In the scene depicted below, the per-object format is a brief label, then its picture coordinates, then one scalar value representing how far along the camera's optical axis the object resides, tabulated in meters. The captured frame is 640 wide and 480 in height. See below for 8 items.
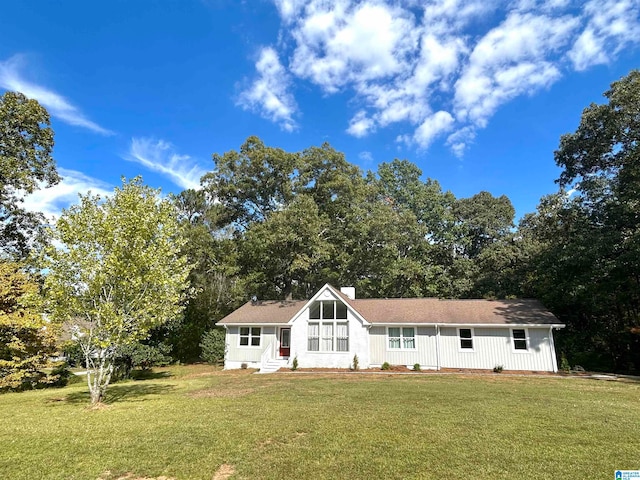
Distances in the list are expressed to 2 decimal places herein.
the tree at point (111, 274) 11.27
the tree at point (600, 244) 21.52
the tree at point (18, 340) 15.79
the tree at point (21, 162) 21.44
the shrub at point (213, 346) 25.72
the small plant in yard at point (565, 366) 19.75
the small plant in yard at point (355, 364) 20.86
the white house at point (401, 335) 20.03
